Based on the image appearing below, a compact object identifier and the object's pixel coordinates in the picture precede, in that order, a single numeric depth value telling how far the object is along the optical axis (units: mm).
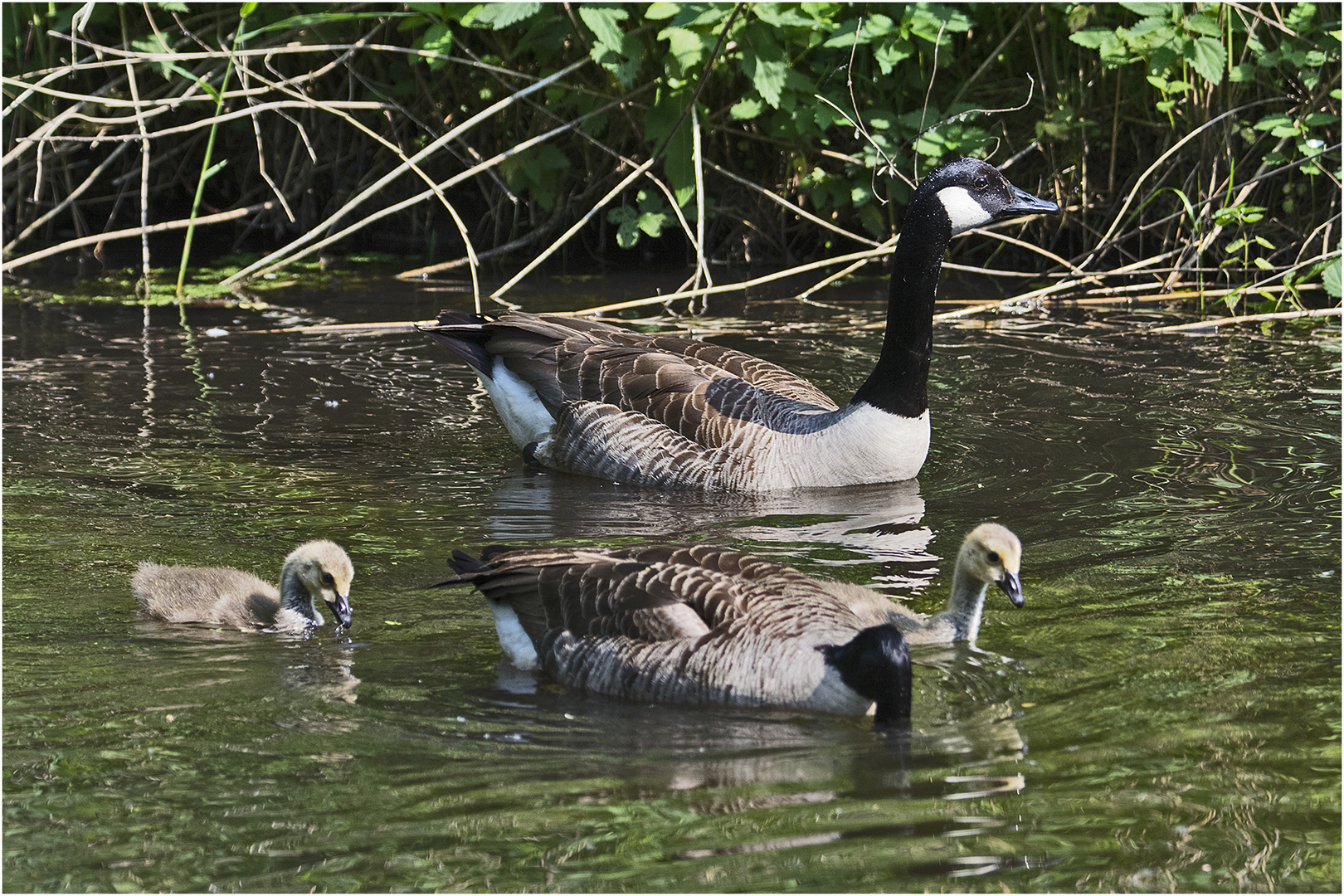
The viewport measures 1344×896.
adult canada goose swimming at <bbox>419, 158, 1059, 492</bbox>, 17500
